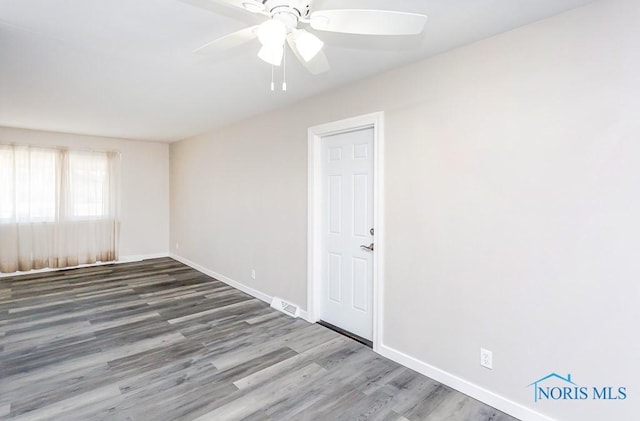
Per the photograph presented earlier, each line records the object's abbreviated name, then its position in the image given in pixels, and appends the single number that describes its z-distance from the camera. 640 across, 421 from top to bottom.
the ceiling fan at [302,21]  1.43
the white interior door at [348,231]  3.17
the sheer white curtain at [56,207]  5.37
